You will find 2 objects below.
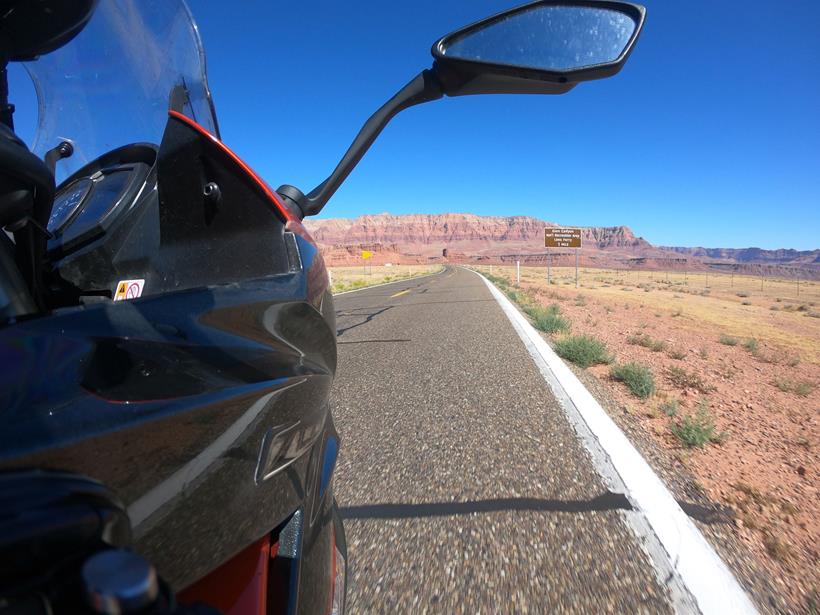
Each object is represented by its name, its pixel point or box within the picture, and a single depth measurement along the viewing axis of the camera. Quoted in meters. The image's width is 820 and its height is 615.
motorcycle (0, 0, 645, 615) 0.55
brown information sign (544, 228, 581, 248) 36.62
